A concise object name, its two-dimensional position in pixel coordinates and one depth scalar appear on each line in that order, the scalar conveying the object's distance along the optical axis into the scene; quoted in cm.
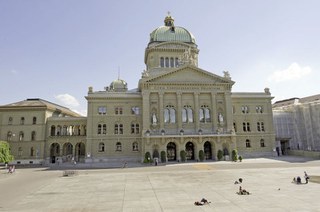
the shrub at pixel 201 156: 5128
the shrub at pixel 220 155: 5209
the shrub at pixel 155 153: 5222
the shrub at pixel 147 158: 4937
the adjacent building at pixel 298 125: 6712
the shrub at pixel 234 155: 5040
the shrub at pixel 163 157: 5081
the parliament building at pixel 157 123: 5347
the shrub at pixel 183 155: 5128
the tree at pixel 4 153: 4146
